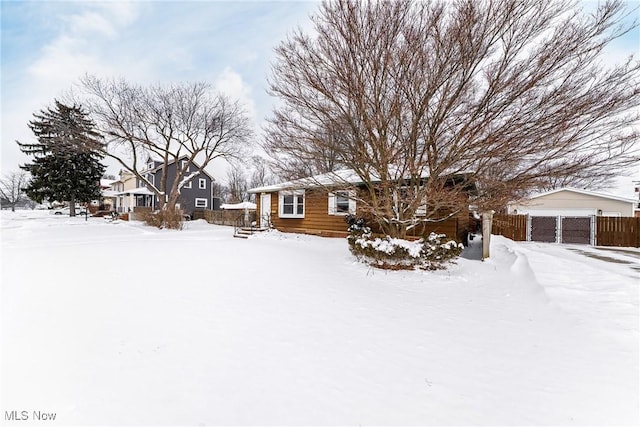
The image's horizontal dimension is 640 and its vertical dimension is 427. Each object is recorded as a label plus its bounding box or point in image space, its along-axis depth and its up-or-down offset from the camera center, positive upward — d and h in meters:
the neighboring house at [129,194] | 30.28 +1.61
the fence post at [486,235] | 8.78 -0.73
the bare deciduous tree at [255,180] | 45.41 +5.05
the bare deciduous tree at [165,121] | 18.94 +6.57
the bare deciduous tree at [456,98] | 5.26 +2.54
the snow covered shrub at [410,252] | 7.02 -1.06
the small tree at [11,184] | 44.31 +3.67
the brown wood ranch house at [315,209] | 8.30 +0.06
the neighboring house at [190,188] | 30.48 +2.50
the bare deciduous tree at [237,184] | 45.97 +4.48
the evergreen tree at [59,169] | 25.16 +3.82
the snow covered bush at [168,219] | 16.28 -0.64
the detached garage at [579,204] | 13.61 +0.52
